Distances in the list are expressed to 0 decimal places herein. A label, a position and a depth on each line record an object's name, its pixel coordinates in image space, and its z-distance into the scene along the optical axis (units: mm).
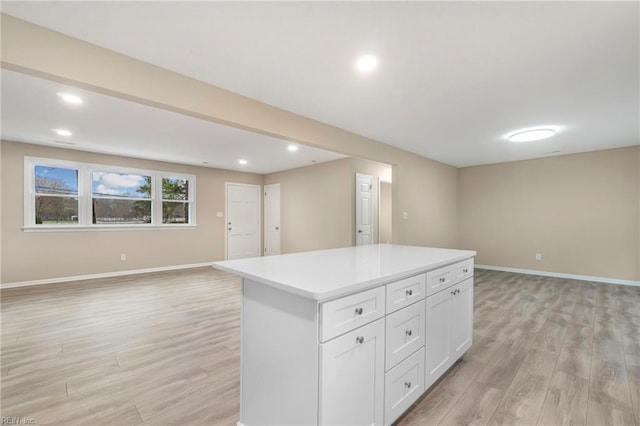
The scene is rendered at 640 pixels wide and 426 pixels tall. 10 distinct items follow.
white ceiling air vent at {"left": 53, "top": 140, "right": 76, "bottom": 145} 4559
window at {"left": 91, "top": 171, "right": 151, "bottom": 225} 5406
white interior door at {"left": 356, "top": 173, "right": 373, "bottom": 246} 5703
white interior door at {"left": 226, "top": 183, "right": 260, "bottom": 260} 7215
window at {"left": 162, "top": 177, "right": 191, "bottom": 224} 6227
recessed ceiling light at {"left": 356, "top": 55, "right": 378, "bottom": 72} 2172
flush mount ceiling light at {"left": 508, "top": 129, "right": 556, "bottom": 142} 3880
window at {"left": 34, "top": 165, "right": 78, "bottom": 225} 4848
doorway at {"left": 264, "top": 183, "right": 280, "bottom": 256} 7375
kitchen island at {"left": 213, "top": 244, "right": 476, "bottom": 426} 1203
